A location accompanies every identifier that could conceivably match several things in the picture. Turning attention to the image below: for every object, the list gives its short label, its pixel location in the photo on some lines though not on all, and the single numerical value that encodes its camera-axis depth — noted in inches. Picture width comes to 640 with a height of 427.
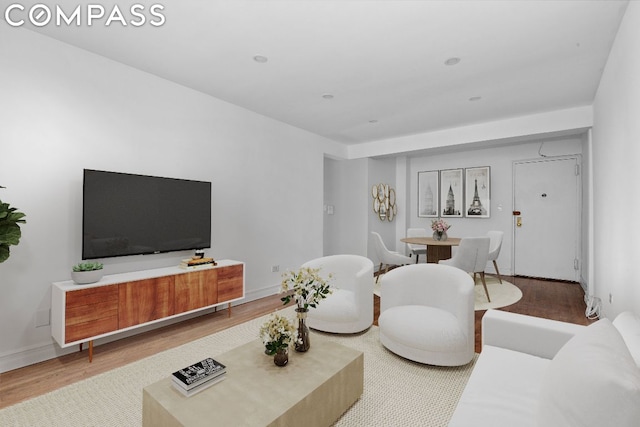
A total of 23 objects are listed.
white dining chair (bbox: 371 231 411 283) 204.7
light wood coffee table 55.2
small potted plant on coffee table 70.5
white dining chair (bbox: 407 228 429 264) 233.9
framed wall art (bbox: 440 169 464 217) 251.6
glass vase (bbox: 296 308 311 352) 78.3
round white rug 161.6
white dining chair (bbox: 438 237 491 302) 163.0
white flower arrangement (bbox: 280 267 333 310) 78.4
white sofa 34.4
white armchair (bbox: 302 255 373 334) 118.0
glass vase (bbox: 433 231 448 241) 196.3
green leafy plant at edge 81.0
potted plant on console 100.7
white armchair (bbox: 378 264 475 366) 92.7
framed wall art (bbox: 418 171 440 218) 263.6
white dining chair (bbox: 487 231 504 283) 201.5
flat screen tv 111.9
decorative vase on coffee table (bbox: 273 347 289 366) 71.8
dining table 183.5
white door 208.2
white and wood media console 97.0
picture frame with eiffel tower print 239.0
